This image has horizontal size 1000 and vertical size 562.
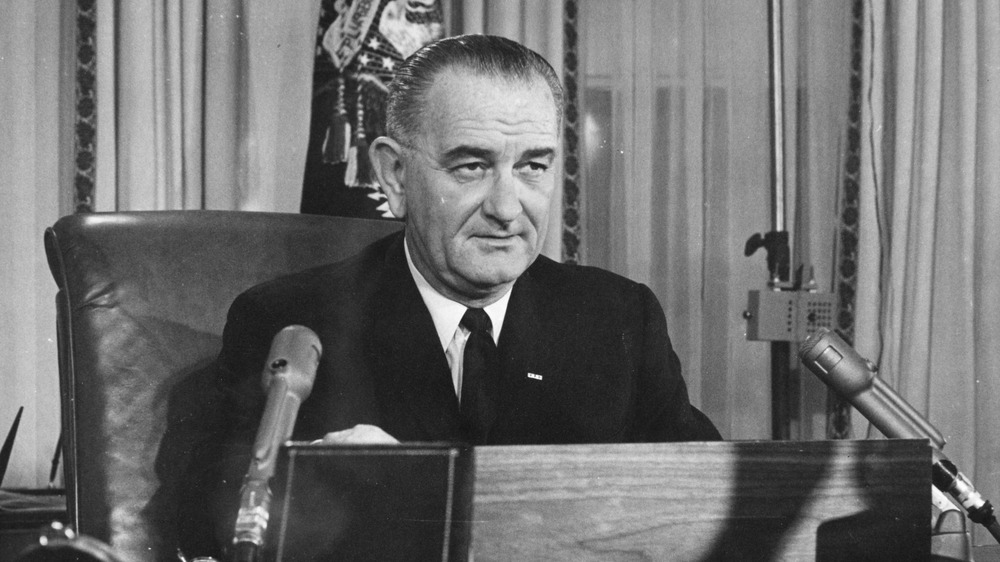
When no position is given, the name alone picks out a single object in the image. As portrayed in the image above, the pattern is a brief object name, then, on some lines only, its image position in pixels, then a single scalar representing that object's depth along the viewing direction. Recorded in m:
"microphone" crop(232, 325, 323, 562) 1.95
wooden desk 2.03
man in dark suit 2.48
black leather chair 2.49
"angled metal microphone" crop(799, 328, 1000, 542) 2.26
